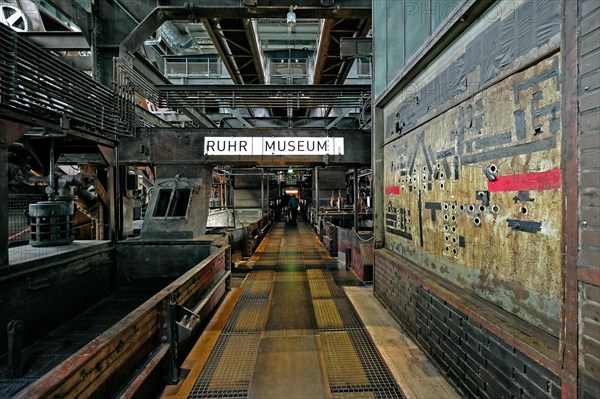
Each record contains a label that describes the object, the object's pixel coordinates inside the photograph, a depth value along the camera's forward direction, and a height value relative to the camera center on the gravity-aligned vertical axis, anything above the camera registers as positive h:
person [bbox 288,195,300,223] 20.48 -0.82
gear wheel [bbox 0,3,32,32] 8.37 +5.47
